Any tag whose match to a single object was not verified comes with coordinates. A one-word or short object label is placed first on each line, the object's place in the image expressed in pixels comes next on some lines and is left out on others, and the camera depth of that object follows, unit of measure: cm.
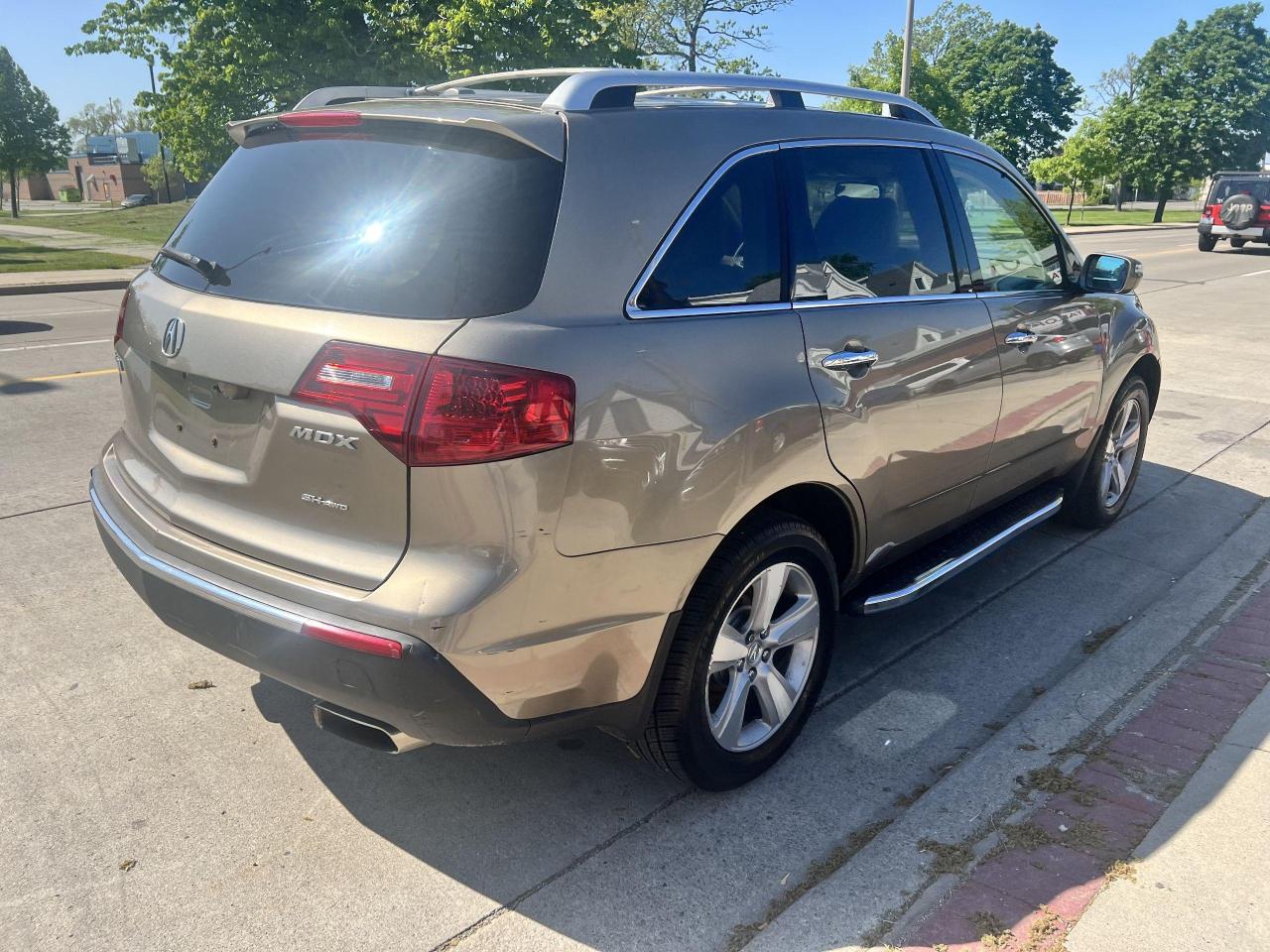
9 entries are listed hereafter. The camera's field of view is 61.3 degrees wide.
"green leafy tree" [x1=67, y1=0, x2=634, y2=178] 2497
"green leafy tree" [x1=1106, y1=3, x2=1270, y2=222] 5884
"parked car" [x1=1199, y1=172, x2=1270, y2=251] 2797
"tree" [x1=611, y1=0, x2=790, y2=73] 4325
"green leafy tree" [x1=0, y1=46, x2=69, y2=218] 5681
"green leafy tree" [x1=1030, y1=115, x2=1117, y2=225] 5234
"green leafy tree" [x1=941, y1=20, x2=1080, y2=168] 7888
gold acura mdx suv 236
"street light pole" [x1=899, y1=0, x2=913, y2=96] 2468
